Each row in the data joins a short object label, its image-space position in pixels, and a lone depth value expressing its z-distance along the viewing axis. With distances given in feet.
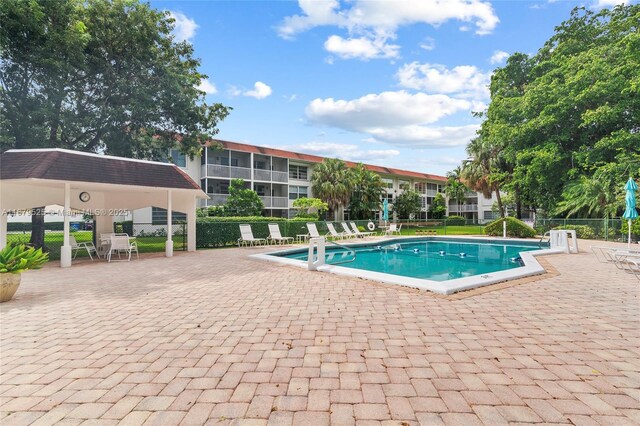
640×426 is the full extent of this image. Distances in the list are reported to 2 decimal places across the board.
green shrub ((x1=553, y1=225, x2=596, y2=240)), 63.53
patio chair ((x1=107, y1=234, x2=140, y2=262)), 36.19
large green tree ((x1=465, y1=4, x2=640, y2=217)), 60.03
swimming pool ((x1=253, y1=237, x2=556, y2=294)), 22.65
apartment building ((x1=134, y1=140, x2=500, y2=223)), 88.28
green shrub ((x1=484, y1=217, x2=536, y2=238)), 65.00
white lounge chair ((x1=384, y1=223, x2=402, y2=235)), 76.26
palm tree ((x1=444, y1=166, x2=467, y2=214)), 144.54
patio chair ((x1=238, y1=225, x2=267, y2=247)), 53.53
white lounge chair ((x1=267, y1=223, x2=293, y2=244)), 57.11
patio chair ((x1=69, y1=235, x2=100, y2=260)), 37.86
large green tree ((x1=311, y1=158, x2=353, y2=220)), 98.22
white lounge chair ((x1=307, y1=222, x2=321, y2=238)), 62.19
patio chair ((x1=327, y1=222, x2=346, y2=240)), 65.38
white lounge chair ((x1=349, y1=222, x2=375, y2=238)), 68.90
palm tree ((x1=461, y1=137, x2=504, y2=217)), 98.03
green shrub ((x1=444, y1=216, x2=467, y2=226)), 139.03
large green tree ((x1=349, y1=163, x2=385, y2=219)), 108.68
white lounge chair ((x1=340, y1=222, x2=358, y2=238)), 68.18
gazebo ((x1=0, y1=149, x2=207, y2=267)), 31.24
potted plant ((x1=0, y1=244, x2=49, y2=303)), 18.01
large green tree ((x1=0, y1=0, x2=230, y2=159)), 41.06
